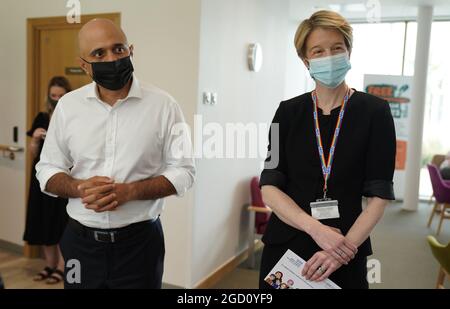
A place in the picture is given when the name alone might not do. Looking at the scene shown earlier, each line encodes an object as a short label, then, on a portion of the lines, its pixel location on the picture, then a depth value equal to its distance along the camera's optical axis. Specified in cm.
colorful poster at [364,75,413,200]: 723
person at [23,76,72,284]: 343
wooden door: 368
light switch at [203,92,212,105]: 326
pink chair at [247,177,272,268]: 418
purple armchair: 534
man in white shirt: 163
